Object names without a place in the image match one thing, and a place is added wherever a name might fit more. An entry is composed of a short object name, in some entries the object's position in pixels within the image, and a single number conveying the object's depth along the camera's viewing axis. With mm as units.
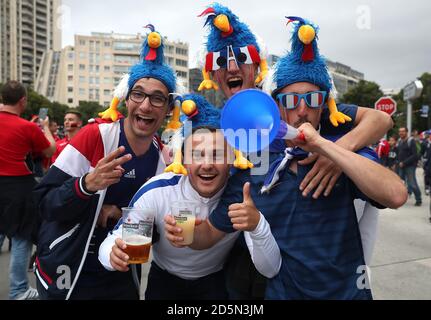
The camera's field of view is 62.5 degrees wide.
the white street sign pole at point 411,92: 14064
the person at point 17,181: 3988
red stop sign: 11375
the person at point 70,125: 5744
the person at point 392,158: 13586
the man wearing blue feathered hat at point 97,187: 2102
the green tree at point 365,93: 42094
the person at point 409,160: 9484
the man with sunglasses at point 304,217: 1656
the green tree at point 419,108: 39766
